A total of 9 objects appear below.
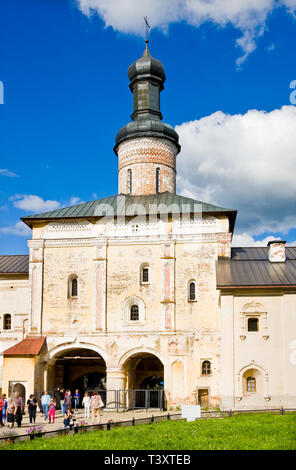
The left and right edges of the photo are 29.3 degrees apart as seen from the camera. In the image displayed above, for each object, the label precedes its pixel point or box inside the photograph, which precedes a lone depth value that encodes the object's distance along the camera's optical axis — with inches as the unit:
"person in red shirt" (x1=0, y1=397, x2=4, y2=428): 736.3
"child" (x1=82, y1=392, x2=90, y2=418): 831.7
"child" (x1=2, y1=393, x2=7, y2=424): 738.2
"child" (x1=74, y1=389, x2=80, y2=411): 961.5
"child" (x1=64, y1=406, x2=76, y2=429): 687.0
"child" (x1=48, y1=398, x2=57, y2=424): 780.6
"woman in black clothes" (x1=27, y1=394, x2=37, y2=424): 764.0
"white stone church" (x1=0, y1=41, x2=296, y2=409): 904.3
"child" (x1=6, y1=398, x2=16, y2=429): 700.0
